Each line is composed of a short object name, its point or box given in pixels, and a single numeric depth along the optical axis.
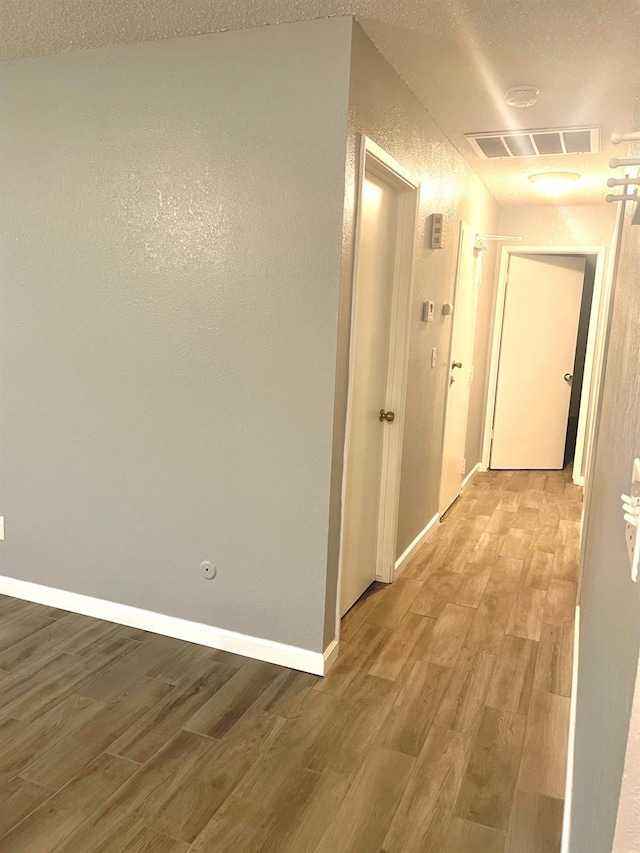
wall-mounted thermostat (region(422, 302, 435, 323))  3.53
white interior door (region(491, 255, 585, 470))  6.01
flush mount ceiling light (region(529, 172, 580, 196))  4.26
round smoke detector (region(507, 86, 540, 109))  2.83
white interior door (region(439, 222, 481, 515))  4.37
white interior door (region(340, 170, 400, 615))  2.87
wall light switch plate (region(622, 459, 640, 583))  0.87
